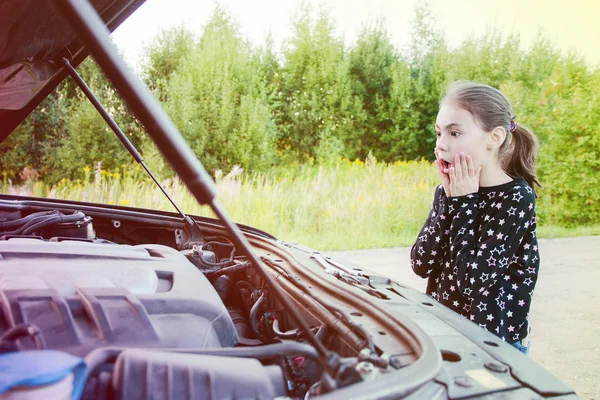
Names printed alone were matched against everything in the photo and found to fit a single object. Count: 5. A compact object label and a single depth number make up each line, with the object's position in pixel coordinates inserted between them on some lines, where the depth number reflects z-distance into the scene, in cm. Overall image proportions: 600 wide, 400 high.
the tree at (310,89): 977
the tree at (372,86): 1020
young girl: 180
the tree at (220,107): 832
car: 85
